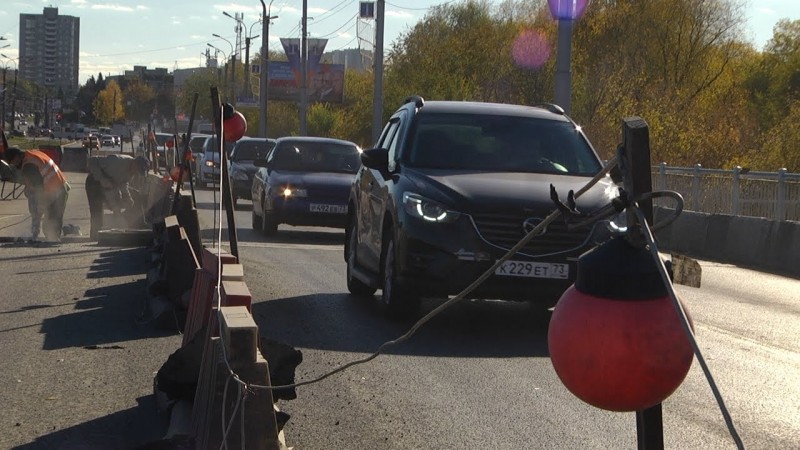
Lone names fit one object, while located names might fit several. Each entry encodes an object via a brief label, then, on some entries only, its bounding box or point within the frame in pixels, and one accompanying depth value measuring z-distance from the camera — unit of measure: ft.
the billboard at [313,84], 284.20
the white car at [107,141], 448.16
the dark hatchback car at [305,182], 66.28
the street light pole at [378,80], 129.48
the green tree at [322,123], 294.05
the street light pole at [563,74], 72.74
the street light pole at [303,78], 190.39
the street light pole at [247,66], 323.43
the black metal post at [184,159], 44.91
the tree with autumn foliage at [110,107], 627.46
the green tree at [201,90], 434.88
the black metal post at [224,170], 30.37
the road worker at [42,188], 63.58
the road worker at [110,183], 68.44
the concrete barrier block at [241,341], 17.72
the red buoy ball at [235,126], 34.40
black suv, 31.65
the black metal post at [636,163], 10.94
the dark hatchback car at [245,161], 106.22
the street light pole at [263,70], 234.17
